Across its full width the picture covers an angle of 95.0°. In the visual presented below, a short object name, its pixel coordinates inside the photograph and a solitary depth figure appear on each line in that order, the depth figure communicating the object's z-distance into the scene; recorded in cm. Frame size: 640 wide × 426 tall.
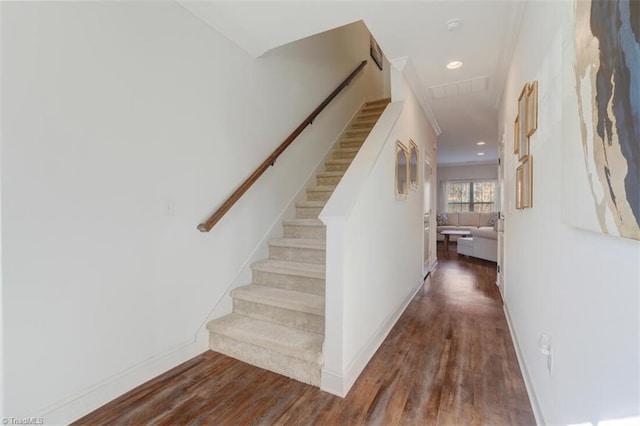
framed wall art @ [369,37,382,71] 587
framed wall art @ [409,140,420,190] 344
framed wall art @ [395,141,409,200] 286
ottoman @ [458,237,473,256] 648
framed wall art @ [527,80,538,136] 162
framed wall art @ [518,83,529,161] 186
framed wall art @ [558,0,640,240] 59
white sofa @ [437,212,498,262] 598
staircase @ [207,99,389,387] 192
